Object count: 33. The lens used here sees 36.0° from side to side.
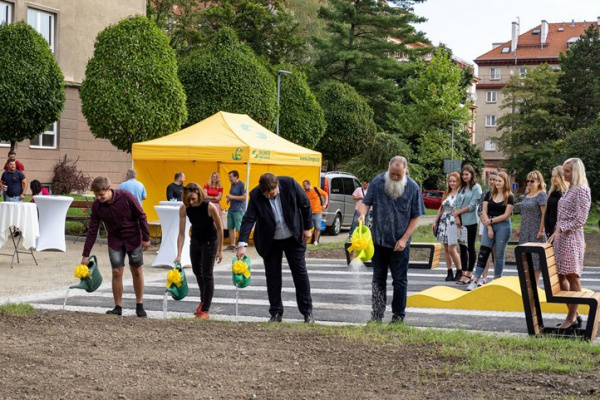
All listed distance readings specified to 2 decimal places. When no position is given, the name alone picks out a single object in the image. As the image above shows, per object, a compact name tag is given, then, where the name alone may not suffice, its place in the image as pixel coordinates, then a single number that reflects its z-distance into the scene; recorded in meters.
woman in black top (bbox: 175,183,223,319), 10.12
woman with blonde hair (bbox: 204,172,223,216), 20.08
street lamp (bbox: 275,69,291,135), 41.59
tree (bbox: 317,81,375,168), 49.72
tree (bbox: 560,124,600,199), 48.73
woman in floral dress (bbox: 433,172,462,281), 13.59
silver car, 27.44
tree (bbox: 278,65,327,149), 42.28
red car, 60.34
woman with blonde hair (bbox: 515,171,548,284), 11.75
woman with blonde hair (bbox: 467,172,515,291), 12.62
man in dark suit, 9.65
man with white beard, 9.25
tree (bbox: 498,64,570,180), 80.38
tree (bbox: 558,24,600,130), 79.75
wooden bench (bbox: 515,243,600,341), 8.48
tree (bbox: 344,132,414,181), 57.31
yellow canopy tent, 20.97
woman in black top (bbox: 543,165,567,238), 10.80
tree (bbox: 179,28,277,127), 30.22
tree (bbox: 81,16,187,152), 24.94
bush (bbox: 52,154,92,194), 35.97
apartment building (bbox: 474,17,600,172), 111.19
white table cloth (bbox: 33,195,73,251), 18.41
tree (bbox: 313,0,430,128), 57.34
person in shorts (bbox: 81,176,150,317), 10.09
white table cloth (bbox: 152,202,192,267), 16.56
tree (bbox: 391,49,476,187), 59.62
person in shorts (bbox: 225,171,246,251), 20.07
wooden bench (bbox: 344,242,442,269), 16.45
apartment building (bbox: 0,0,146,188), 35.06
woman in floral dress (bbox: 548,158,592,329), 9.02
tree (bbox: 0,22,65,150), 26.44
